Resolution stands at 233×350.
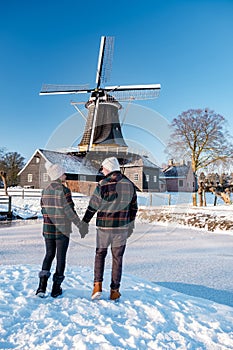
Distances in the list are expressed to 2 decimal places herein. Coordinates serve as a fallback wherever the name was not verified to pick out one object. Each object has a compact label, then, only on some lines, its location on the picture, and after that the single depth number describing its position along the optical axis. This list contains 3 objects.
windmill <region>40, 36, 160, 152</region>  26.38
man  3.05
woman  3.07
